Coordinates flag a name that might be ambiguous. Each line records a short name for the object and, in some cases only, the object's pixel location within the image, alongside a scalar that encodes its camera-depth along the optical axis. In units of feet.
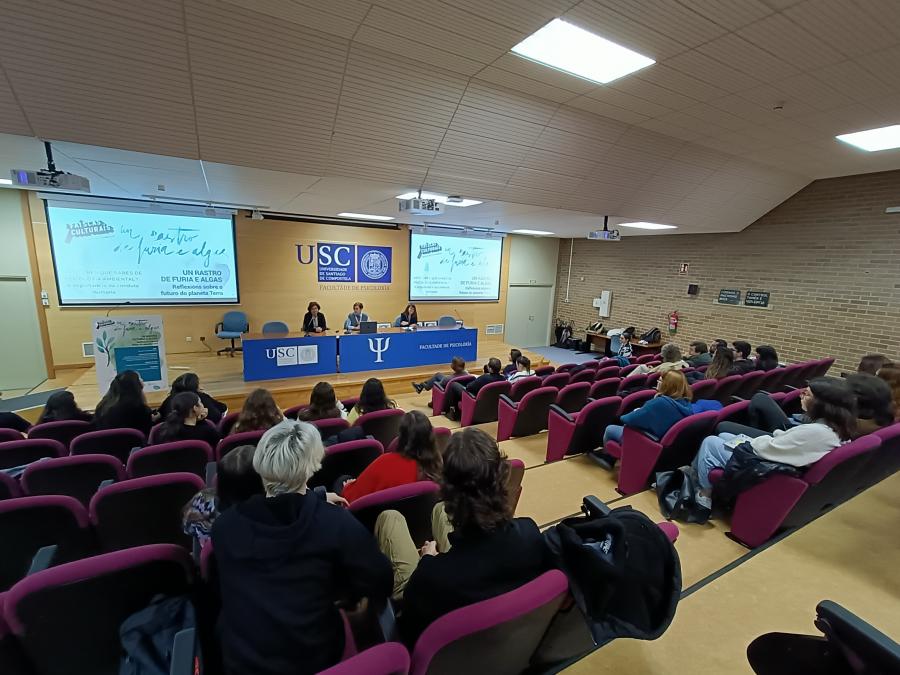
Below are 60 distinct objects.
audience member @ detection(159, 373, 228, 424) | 11.27
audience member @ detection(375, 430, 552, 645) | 3.79
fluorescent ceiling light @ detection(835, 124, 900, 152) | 13.17
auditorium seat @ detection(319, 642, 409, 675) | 2.85
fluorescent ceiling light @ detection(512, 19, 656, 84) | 8.76
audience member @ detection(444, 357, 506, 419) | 15.74
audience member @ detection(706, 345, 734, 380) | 14.34
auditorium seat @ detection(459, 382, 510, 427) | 14.90
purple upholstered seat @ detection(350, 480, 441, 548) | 5.60
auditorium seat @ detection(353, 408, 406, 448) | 10.23
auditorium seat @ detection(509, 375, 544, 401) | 14.84
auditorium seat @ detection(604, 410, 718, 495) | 9.11
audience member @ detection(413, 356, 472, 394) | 18.63
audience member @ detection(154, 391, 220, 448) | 8.77
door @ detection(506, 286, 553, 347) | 37.35
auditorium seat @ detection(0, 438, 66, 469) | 8.24
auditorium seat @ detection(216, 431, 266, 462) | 8.29
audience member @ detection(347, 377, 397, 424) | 11.02
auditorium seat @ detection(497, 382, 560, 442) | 13.41
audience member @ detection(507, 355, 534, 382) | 18.94
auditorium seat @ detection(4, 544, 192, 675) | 3.78
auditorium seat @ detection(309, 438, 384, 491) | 7.85
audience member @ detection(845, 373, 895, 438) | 7.96
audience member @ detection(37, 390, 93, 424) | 11.10
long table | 20.58
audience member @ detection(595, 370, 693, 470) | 9.39
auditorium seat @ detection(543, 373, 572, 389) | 15.83
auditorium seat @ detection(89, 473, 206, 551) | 5.99
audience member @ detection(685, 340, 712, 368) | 18.34
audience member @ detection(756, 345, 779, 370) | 16.46
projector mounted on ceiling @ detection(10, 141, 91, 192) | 11.44
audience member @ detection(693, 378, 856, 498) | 6.83
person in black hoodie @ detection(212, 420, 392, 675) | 3.67
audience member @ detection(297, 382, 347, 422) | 10.82
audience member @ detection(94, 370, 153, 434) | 10.10
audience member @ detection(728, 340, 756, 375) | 15.39
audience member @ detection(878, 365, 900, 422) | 9.39
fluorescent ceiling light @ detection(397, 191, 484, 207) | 17.63
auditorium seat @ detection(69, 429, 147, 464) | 8.93
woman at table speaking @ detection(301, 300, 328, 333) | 23.39
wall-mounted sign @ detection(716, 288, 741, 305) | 25.14
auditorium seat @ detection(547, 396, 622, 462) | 11.56
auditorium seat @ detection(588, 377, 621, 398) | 14.37
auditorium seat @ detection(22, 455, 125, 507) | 7.11
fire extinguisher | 28.96
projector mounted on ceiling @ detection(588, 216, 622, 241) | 22.93
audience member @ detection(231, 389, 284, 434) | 9.43
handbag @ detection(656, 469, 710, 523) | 8.45
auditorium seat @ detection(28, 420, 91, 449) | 10.09
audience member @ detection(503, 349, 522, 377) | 19.21
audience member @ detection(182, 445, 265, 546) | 5.18
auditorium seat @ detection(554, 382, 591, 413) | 13.43
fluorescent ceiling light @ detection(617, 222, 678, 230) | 24.81
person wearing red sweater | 6.70
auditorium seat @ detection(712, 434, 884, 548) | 6.81
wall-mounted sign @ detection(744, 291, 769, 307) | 23.67
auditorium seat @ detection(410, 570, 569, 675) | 3.23
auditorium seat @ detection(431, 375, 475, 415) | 17.62
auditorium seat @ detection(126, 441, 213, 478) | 7.63
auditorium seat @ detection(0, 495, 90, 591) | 5.55
